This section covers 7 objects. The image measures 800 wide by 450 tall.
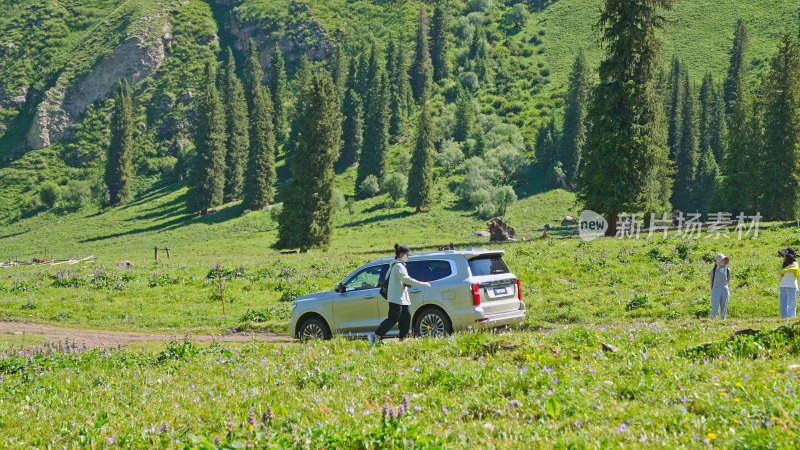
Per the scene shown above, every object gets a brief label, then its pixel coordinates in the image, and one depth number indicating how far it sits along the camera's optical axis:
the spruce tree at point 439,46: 159.38
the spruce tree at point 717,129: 116.12
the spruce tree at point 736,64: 129.88
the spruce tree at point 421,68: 149.75
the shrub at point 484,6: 197.77
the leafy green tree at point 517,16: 186.75
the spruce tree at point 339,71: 135.49
